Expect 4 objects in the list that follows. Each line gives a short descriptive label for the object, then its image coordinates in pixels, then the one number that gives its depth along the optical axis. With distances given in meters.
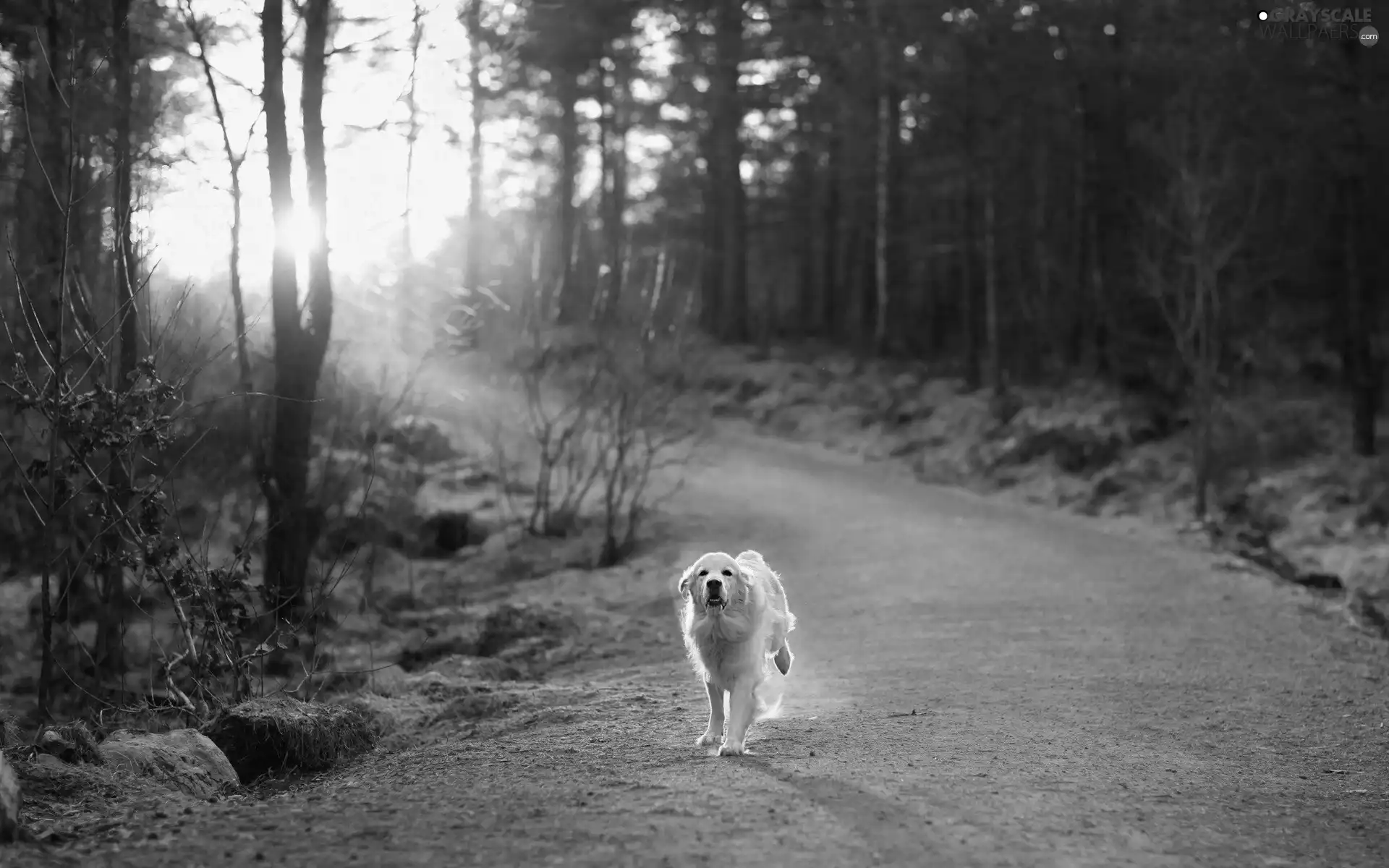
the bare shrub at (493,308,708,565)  16.78
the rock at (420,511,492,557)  18.03
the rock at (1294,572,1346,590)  13.58
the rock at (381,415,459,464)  19.11
